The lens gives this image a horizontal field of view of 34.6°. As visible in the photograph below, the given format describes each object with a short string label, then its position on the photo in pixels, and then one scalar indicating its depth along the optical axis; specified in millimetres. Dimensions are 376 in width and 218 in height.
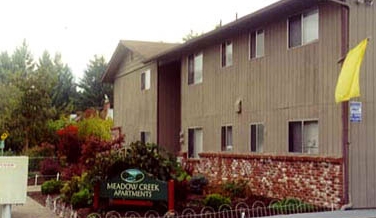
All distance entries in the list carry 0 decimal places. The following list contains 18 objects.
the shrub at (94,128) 32250
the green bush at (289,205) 14535
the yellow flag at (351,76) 13500
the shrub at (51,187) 20688
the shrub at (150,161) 14359
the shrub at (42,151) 32438
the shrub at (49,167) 27328
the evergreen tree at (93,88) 67438
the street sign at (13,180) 9914
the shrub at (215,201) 14586
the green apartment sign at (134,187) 14039
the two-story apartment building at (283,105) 14727
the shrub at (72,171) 21219
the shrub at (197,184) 17500
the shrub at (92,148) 22953
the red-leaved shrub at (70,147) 28531
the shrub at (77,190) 15188
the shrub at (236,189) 17547
